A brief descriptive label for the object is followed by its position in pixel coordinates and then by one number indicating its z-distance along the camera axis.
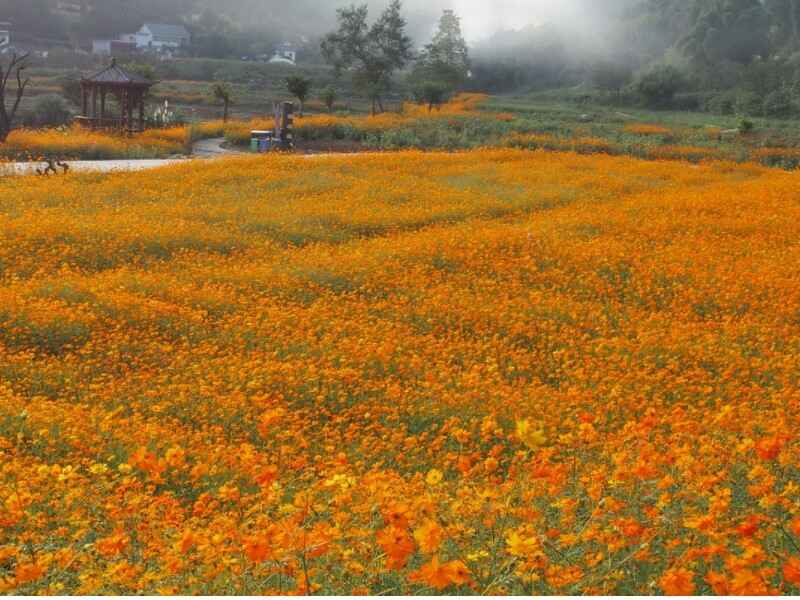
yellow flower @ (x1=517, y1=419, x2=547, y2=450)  3.83
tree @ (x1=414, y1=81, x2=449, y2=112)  47.69
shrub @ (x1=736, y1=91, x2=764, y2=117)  56.72
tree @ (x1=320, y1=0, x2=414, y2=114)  52.02
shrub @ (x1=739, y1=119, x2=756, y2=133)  36.38
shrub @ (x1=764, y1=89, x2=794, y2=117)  56.41
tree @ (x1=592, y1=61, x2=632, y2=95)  75.12
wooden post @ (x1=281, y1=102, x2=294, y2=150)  29.08
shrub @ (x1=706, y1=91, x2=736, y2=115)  58.91
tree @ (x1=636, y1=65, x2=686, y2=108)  64.50
